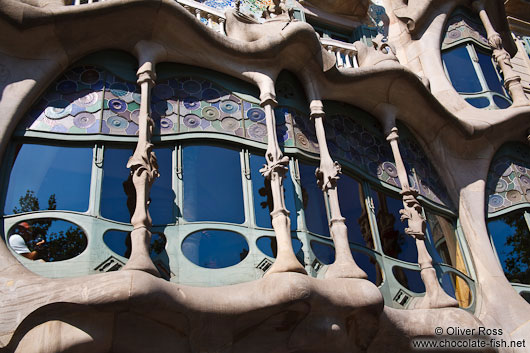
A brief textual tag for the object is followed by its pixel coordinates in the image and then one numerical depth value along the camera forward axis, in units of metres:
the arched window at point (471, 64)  11.03
